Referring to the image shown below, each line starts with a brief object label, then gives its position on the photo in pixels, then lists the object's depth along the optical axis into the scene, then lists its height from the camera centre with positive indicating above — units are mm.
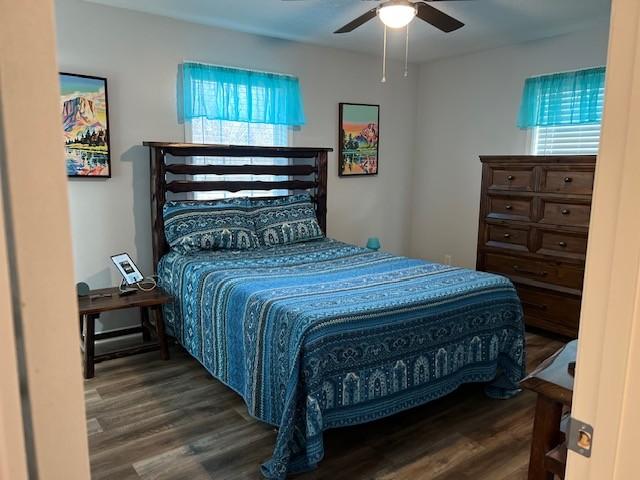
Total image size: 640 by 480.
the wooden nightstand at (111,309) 3012 -970
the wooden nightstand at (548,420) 1222 -645
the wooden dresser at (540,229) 3557 -455
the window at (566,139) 3982 +265
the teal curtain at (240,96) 3799 +571
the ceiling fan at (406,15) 2532 +876
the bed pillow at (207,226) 3490 -447
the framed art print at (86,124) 3338 +271
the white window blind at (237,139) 3956 +227
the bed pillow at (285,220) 3854 -434
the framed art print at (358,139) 4766 +279
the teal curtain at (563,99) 3835 +581
